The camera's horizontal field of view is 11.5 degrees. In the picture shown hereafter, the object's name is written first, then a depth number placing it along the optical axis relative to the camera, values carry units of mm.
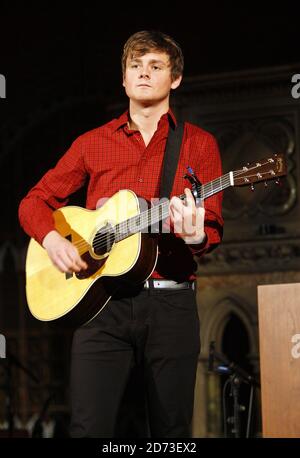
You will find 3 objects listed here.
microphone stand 10945
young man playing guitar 5293
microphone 11513
